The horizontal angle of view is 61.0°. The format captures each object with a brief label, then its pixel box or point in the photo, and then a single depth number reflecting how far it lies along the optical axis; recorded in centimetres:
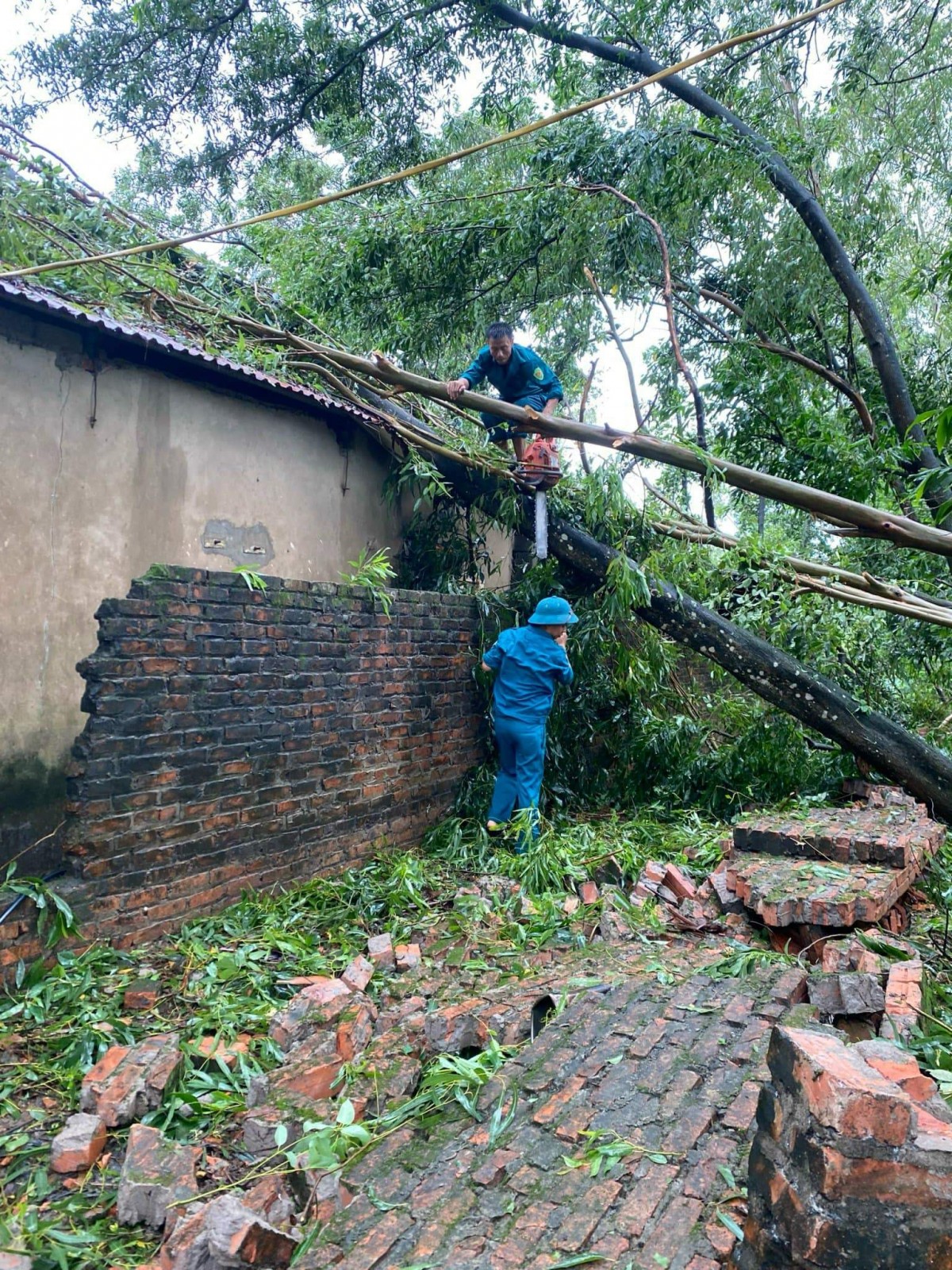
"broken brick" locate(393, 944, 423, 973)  365
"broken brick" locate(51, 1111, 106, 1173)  232
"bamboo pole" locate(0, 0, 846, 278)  329
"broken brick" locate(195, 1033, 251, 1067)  287
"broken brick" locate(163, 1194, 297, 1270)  180
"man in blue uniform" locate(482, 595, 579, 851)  598
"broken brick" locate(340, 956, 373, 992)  339
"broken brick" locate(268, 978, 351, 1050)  294
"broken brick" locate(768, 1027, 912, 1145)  147
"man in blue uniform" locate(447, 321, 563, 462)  629
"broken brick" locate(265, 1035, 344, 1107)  258
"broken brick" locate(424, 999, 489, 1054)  286
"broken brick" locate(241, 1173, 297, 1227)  200
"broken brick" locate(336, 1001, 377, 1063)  280
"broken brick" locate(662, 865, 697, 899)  459
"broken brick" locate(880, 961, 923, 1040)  277
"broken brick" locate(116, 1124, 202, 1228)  210
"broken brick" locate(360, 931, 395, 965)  369
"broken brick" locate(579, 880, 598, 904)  450
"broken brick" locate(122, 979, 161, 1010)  326
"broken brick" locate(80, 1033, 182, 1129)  250
